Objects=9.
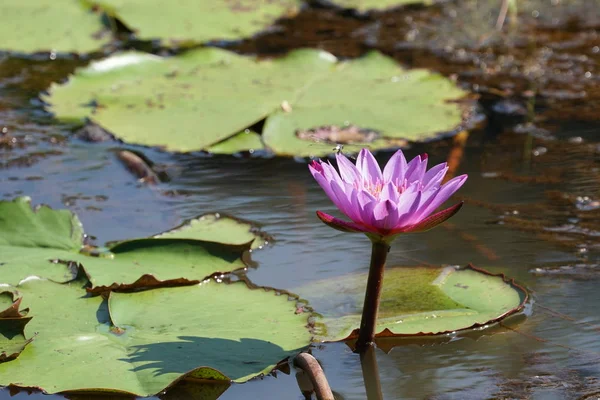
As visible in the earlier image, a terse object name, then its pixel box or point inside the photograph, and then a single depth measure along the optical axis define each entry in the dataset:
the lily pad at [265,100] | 6.04
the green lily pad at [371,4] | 9.80
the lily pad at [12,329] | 3.41
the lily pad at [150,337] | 3.25
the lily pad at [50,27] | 8.19
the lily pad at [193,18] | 8.54
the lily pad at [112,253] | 4.05
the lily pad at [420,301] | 3.66
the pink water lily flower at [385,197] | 3.02
